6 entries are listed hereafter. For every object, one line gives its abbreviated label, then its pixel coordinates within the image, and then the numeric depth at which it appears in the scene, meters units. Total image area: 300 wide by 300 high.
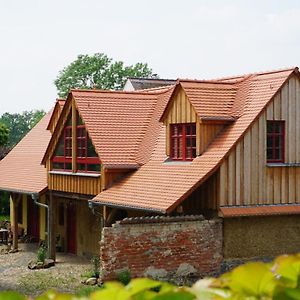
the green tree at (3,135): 48.12
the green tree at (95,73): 89.25
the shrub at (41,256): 23.73
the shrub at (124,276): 18.00
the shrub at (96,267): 20.22
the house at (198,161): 19.12
